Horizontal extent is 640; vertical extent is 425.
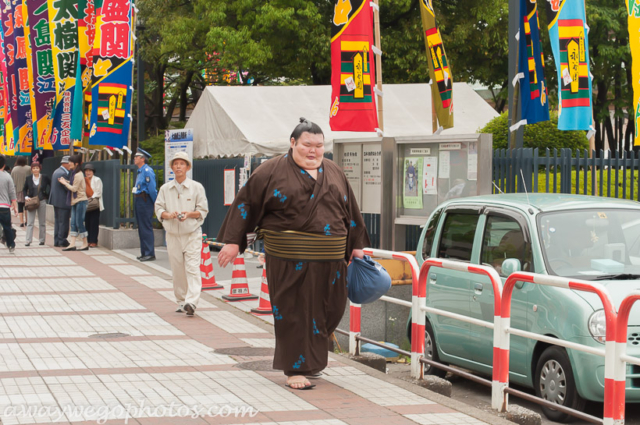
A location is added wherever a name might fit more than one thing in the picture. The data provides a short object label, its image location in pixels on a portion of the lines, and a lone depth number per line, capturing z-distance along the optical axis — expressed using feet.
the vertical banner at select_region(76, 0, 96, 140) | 70.44
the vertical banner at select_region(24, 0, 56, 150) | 81.97
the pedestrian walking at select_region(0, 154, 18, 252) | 55.77
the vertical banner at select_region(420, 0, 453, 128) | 41.70
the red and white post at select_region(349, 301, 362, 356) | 25.88
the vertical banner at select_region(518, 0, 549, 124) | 38.06
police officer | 54.08
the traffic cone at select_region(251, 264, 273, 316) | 33.88
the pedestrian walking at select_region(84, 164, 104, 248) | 60.44
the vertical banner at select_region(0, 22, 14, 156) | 106.73
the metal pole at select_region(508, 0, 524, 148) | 39.34
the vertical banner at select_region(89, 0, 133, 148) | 62.18
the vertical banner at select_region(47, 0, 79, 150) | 71.20
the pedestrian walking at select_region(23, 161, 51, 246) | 64.23
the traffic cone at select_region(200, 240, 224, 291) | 42.15
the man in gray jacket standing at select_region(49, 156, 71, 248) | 60.49
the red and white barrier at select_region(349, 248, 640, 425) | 16.72
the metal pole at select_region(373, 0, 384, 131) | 42.83
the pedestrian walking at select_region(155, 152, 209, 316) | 33.53
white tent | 67.92
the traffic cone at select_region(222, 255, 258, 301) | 38.47
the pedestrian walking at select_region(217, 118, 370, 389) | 20.59
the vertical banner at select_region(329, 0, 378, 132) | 40.52
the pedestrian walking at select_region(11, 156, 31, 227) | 82.83
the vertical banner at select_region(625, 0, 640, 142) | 35.37
